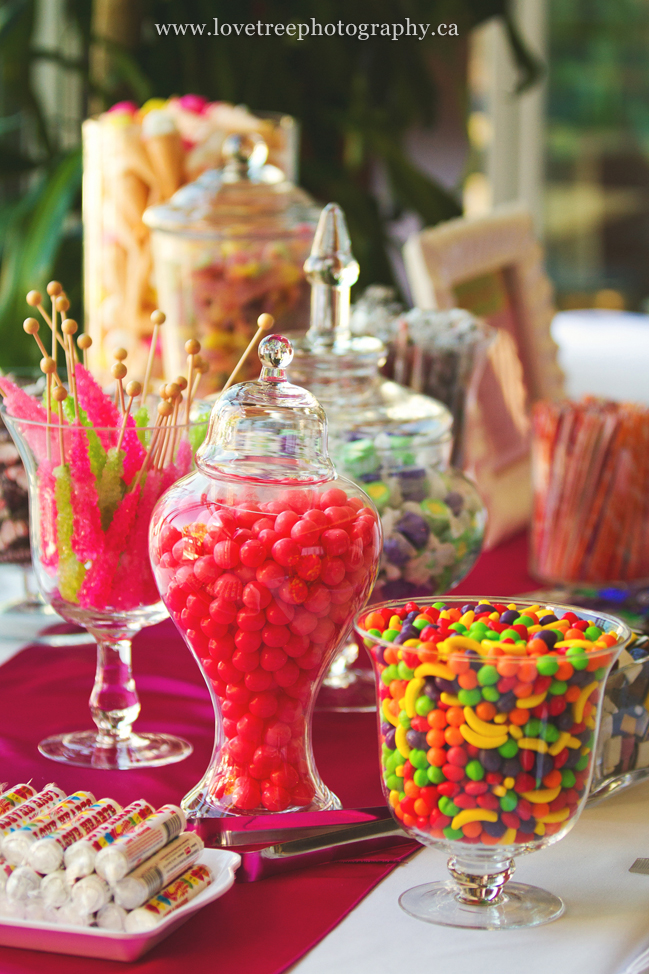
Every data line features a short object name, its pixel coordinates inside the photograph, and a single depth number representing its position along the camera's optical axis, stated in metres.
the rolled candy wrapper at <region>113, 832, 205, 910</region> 1.47
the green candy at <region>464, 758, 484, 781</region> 1.49
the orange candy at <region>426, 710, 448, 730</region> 1.50
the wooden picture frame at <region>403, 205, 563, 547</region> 2.33
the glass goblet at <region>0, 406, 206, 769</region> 1.69
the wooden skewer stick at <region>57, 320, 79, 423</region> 1.69
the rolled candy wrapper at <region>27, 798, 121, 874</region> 1.48
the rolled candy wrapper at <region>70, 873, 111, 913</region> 1.47
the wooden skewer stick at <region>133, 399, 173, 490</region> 1.70
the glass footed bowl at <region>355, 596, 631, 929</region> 1.49
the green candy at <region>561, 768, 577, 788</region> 1.51
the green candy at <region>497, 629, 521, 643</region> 1.53
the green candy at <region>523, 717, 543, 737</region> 1.50
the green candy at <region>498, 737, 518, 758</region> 1.49
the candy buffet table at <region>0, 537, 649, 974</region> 1.49
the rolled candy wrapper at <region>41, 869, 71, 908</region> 1.47
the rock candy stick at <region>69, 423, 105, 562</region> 1.69
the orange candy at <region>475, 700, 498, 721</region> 1.49
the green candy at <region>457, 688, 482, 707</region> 1.49
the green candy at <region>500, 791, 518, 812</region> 1.50
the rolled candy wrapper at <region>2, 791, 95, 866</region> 1.49
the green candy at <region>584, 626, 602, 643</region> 1.54
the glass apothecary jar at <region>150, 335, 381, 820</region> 1.59
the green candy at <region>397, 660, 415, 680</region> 1.51
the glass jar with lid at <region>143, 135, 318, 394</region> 2.14
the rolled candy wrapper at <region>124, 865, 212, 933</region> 1.47
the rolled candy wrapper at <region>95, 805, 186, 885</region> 1.47
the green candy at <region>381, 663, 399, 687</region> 1.52
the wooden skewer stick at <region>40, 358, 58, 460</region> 1.68
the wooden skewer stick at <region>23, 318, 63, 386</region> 1.67
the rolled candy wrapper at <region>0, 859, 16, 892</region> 1.48
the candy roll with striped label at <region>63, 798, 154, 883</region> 1.47
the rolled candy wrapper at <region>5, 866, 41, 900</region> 1.48
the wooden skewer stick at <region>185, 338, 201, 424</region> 1.68
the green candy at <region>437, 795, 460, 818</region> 1.50
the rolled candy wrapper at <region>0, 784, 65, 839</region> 1.52
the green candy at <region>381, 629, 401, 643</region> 1.53
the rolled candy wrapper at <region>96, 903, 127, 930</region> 1.47
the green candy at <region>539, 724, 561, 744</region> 1.50
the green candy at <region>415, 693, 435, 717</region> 1.50
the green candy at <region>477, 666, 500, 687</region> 1.48
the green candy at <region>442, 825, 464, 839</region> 1.50
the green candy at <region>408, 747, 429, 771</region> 1.51
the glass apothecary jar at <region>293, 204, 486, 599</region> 1.84
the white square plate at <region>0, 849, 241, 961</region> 1.47
